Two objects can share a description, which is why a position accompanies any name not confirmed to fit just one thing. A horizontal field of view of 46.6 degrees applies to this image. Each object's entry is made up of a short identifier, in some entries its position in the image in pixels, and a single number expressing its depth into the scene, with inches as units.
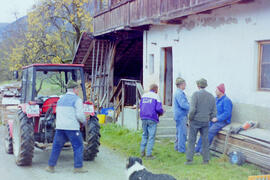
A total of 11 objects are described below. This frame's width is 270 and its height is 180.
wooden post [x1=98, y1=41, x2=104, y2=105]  618.8
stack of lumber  239.3
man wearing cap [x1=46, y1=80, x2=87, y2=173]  236.8
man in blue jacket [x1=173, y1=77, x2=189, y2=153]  293.3
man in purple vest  277.4
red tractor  257.0
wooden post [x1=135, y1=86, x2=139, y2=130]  402.7
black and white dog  171.8
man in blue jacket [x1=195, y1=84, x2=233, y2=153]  286.4
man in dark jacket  255.6
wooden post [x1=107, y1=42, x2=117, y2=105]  594.1
